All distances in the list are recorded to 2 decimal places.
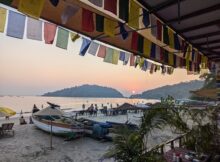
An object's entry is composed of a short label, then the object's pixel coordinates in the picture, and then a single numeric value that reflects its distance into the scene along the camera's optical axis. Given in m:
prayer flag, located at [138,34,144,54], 4.25
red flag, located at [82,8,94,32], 3.05
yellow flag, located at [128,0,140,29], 2.95
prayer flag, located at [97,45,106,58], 4.79
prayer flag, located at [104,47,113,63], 4.97
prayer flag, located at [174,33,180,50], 4.26
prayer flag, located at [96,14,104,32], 3.14
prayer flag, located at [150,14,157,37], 3.40
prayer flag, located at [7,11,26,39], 3.13
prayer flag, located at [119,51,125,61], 5.37
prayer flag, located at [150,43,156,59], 4.63
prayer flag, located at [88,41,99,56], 4.63
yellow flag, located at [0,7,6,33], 2.99
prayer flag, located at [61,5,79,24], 2.57
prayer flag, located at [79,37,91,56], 4.39
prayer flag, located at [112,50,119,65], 5.12
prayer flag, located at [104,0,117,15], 2.68
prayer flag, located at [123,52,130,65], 5.54
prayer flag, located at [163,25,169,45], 3.82
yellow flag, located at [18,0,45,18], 2.05
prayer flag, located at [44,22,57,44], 3.66
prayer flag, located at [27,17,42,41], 3.45
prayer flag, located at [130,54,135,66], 5.75
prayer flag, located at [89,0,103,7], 2.45
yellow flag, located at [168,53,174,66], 5.49
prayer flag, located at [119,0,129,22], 2.85
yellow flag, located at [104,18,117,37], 3.19
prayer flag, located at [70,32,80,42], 3.96
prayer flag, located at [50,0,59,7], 2.38
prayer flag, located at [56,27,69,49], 3.85
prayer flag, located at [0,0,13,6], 2.39
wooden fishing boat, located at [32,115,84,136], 9.64
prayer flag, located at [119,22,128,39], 3.49
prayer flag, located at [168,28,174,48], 4.02
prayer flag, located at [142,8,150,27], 3.13
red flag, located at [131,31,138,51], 4.12
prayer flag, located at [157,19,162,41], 3.59
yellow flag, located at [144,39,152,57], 4.42
